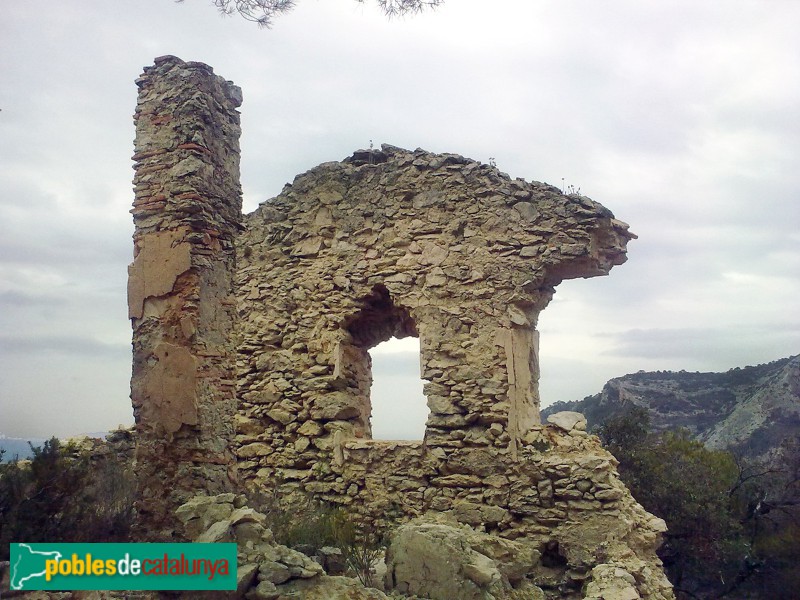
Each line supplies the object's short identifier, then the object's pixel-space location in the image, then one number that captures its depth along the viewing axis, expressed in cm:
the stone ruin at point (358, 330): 570
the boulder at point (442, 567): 465
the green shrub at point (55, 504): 368
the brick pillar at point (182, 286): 549
